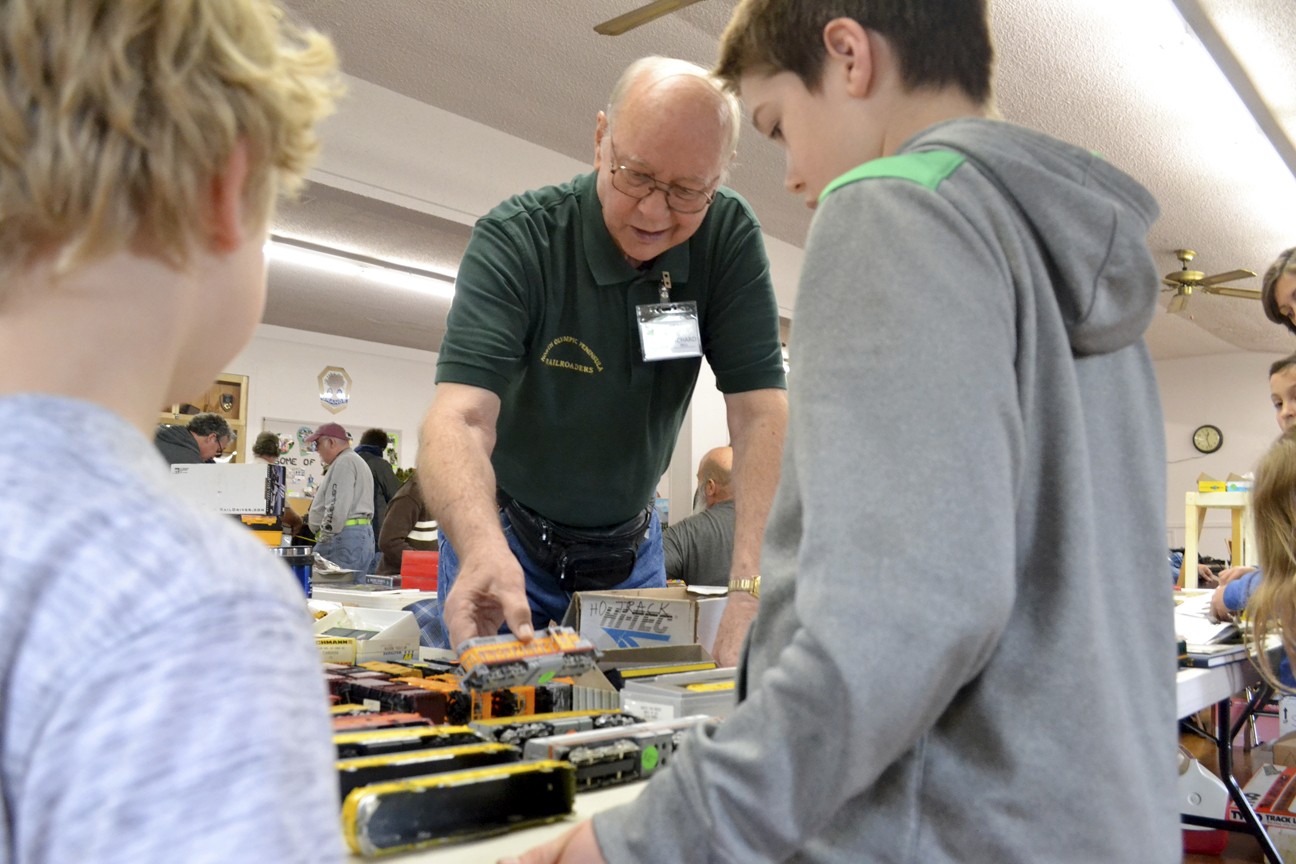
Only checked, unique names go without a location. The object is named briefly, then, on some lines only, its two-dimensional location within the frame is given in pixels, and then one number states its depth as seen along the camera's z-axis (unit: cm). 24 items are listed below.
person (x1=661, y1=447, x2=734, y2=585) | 396
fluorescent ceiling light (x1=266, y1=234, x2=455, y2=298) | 722
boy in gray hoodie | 64
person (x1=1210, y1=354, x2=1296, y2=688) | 257
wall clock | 1191
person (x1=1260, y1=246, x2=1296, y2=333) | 288
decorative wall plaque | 1131
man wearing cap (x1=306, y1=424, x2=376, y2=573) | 716
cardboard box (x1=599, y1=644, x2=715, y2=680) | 133
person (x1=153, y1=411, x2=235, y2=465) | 519
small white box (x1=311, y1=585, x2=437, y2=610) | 261
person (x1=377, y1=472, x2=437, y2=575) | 636
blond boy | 39
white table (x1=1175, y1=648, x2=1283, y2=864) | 201
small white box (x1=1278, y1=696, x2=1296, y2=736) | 315
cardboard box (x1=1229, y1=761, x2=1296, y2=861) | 312
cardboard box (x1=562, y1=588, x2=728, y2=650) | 166
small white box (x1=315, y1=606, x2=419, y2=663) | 152
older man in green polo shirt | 173
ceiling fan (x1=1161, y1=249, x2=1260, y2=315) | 657
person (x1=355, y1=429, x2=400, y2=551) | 778
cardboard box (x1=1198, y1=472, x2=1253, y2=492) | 541
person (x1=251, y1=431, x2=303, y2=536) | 801
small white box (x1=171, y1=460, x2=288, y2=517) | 286
